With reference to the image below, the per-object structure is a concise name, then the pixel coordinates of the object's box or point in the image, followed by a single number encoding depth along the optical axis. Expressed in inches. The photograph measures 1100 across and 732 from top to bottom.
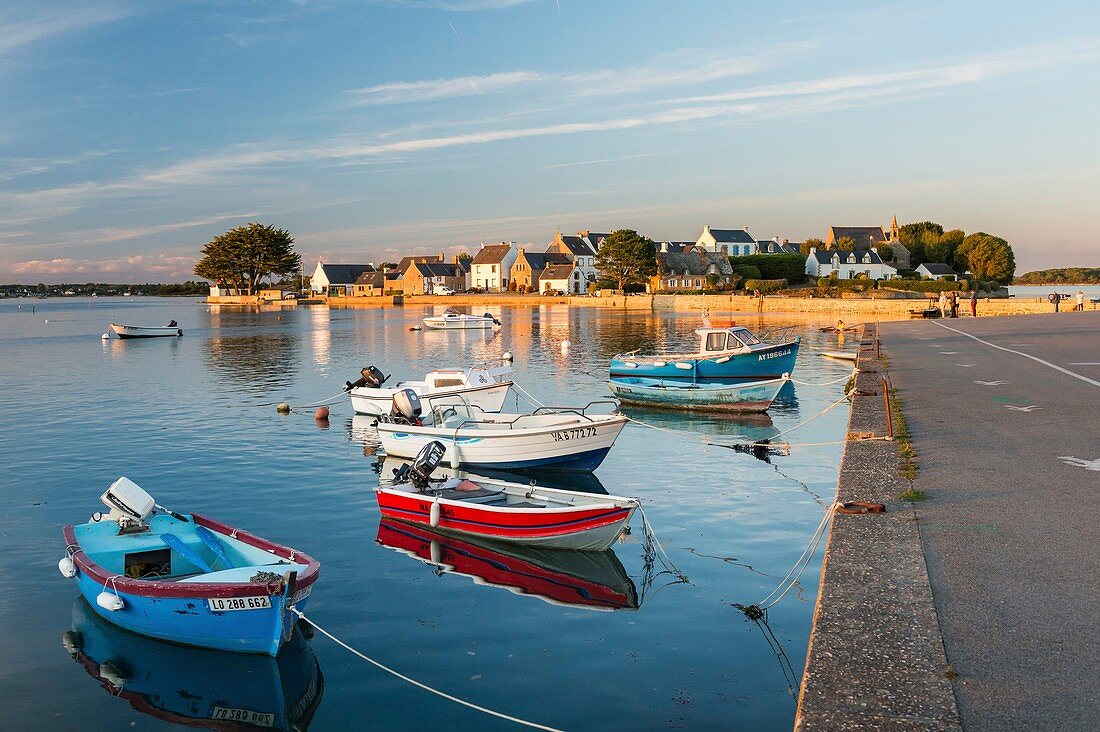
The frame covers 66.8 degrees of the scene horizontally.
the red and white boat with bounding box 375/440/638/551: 564.4
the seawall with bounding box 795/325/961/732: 254.1
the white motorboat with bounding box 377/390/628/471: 802.8
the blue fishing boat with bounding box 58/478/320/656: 414.3
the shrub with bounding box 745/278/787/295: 5044.3
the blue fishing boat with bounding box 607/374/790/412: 1221.7
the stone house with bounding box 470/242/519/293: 6988.2
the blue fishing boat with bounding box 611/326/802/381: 1355.8
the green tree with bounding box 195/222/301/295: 7500.0
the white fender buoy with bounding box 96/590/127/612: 448.7
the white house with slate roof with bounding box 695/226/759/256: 6796.3
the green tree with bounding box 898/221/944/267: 5954.7
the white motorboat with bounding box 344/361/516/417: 1049.5
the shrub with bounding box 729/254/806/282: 5378.9
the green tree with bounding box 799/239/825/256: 6535.4
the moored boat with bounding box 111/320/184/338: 3324.3
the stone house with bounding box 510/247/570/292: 6589.6
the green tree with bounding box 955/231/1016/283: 5388.8
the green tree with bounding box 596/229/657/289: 5482.3
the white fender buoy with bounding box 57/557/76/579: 497.7
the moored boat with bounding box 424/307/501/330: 3609.7
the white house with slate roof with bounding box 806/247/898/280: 5620.1
